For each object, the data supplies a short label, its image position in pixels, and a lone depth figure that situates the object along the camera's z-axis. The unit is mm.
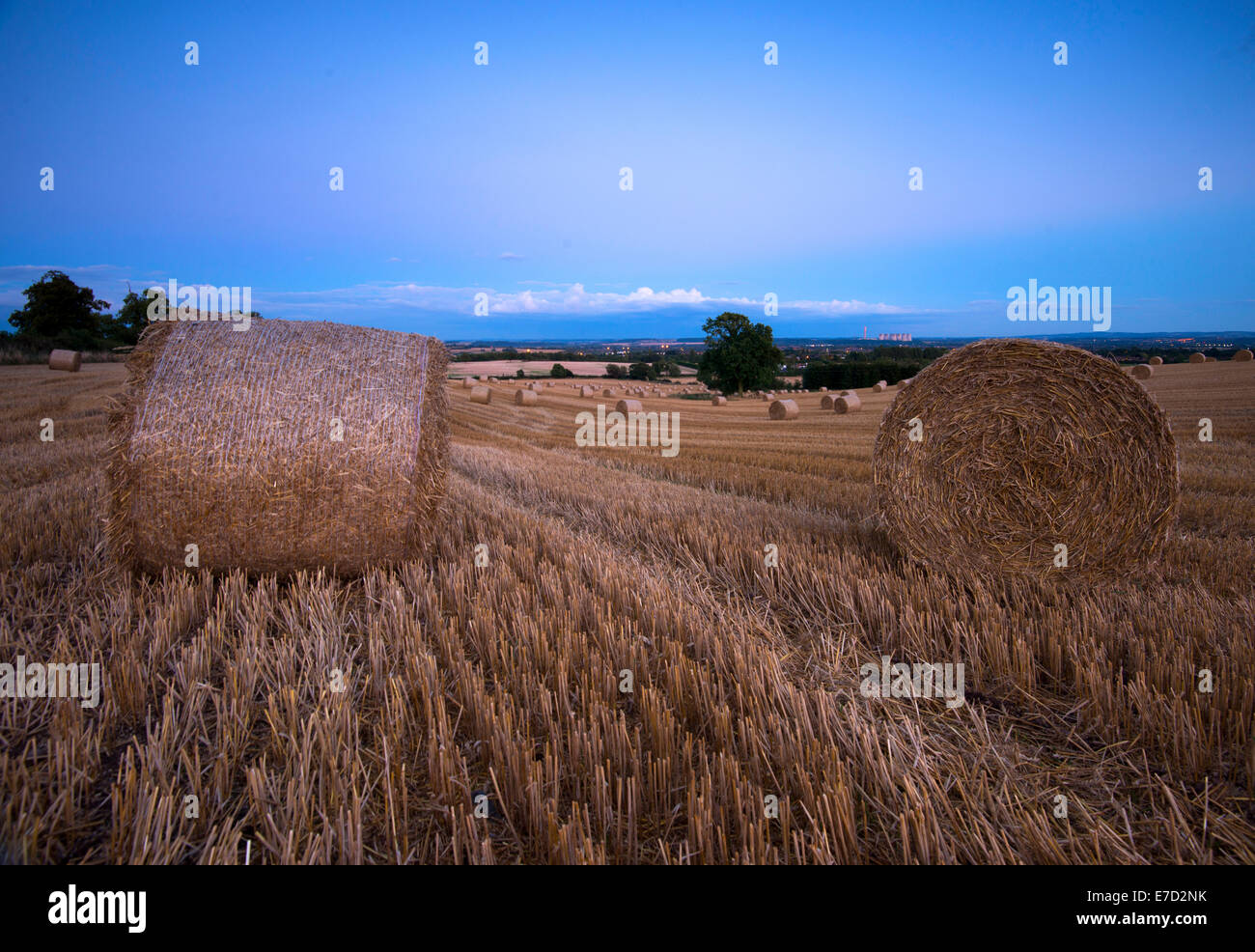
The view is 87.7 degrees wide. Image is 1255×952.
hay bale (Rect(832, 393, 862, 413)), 23047
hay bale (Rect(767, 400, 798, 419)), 22897
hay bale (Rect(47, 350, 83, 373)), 22516
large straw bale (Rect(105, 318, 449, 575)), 4461
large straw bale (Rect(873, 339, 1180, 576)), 4633
